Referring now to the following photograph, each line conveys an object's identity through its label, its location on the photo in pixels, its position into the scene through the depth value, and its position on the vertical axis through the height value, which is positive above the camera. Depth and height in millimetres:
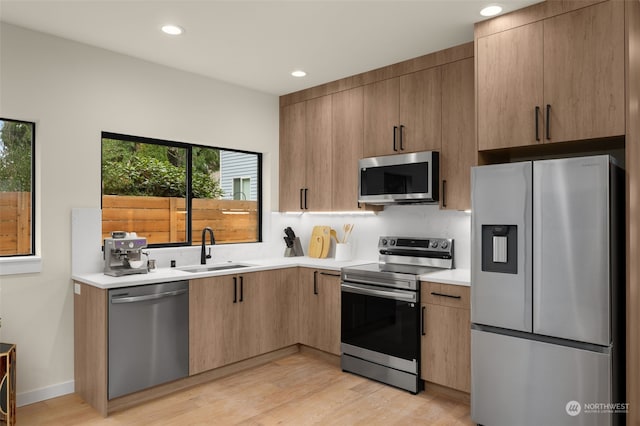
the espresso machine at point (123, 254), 3199 -293
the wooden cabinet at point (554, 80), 2404 +810
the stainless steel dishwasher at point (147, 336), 2945 -857
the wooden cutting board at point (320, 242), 4441 -271
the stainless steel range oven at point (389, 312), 3242 -758
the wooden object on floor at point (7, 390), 2629 -1063
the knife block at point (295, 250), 4629 -367
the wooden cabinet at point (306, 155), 4332 +622
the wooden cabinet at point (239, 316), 3402 -855
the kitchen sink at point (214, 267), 3771 -469
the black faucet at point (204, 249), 3980 -308
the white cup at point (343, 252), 4195 -351
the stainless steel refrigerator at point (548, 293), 2266 -431
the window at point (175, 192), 3623 +218
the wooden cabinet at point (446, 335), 3004 -850
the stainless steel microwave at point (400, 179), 3479 +311
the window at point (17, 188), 3072 +196
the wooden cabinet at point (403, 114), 3521 +866
